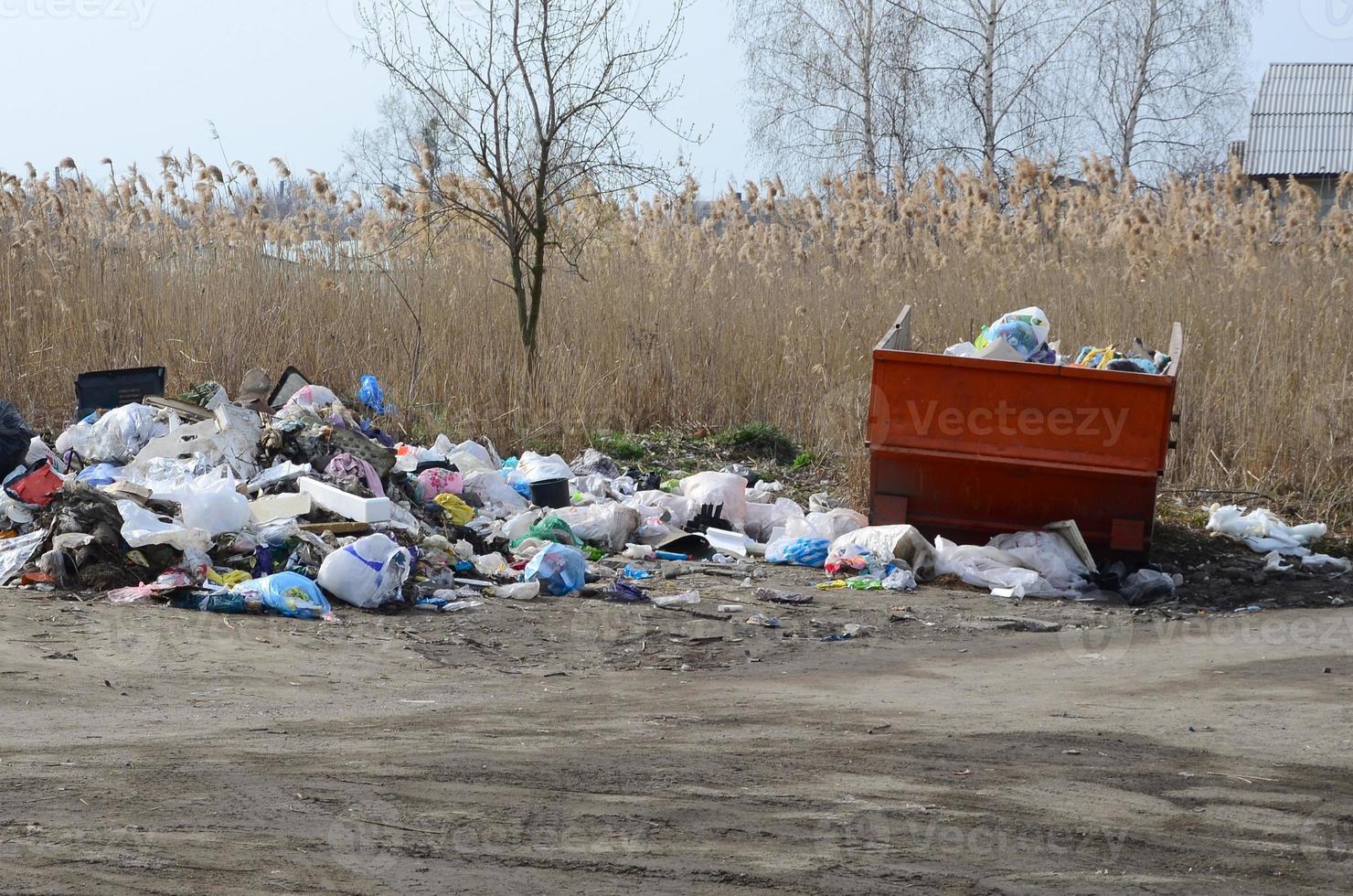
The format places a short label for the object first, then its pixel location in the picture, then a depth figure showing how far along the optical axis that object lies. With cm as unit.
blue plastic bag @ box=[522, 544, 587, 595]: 735
